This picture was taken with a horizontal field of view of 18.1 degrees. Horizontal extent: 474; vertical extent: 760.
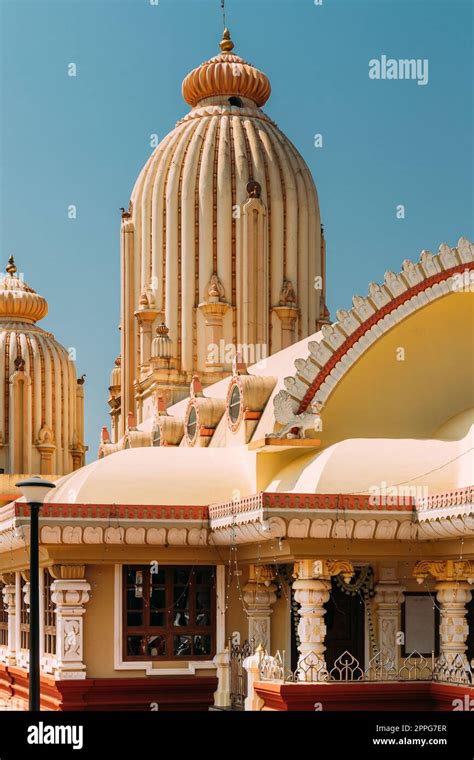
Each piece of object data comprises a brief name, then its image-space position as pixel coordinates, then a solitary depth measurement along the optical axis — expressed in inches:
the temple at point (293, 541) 832.9
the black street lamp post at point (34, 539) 666.2
